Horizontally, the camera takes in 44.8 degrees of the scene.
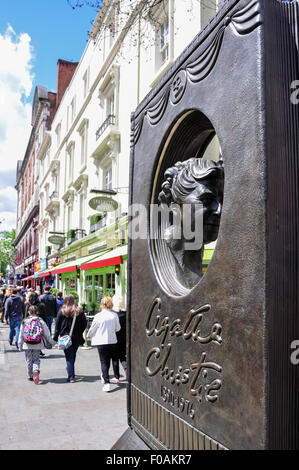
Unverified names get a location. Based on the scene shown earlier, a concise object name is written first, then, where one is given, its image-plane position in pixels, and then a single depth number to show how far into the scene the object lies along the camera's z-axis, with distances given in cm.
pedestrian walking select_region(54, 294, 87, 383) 676
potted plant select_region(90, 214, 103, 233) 1639
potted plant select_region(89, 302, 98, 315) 1130
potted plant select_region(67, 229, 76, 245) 2074
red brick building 3140
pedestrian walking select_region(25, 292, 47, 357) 895
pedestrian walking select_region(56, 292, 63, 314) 1131
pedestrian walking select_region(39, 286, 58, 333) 1044
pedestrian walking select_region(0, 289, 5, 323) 1537
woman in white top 609
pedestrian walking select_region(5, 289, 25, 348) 1000
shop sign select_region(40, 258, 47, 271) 2954
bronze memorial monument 141
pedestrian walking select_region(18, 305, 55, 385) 650
